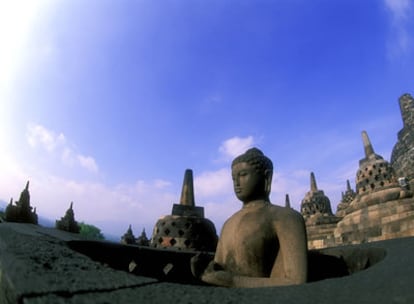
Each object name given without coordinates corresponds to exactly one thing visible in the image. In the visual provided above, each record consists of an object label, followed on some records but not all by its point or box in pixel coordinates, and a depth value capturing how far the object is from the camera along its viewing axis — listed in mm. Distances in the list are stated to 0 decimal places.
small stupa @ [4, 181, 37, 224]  12083
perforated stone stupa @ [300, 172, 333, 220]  15594
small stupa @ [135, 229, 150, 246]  26216
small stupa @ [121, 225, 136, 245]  23997
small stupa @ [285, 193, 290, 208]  20020
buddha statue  1935
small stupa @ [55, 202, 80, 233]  18111
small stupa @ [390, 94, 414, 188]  19434
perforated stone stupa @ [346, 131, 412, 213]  8534
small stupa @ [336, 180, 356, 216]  17680
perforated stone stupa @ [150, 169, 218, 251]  4992
